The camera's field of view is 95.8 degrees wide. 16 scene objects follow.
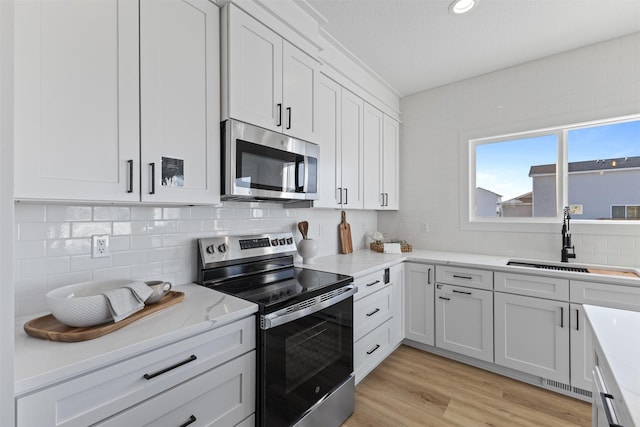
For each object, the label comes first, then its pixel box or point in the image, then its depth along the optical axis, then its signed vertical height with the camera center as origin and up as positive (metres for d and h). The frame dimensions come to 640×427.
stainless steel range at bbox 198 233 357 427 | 1.37 -0.60
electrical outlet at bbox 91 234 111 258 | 1.37 -0.15
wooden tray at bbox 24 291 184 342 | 0.95 -0.40
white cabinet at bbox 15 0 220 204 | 1.00 +0.47
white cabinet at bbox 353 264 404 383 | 2.13 -0.85
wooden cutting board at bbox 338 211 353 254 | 2.95 -0.23
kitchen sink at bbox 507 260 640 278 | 2.13 -0.44
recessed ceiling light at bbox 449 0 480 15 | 1.92 +1.41
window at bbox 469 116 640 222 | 2.40 +0.37
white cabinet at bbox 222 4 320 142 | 1.57 +0.83
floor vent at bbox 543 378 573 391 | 2.14 -1.29
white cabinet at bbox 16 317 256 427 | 0.83 -0.59
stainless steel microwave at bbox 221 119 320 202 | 1.57 +0.30
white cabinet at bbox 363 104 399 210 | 2.92 +0.58
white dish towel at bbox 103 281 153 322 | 1.04 -0.33
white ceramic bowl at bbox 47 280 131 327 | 0.98 -0.33
